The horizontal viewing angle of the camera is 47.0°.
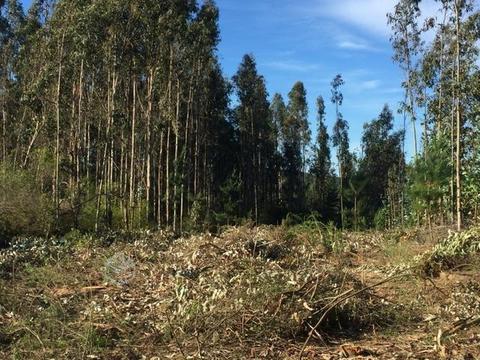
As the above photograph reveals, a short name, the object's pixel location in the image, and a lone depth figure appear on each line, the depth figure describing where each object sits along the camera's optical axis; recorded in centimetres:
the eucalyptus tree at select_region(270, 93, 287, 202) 4419
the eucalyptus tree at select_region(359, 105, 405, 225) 4588
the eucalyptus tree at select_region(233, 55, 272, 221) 3762
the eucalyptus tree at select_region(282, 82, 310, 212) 4428
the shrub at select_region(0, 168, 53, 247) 1304
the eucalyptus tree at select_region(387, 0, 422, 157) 2269
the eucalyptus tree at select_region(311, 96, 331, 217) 4512
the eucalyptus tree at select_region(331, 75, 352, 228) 4419
